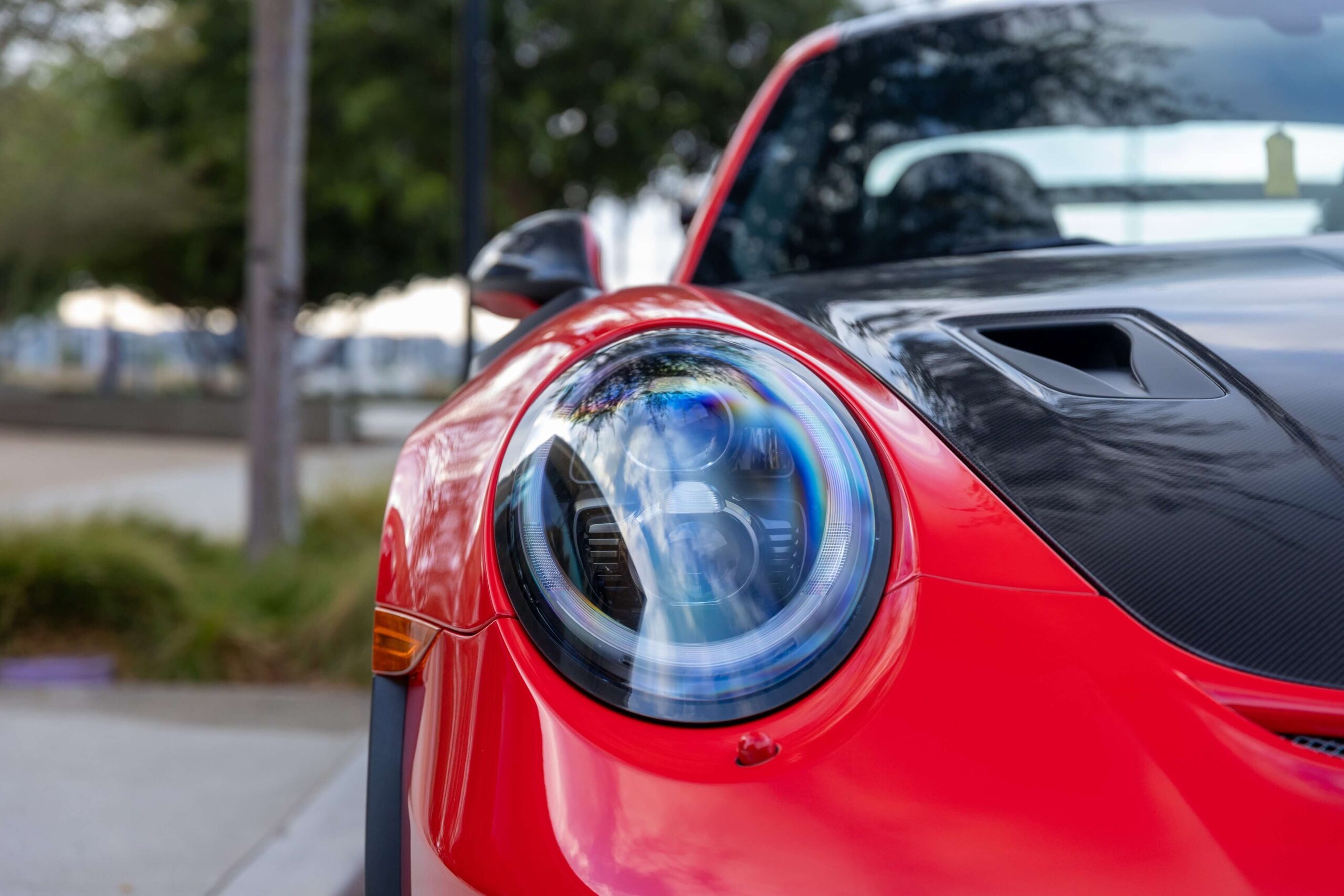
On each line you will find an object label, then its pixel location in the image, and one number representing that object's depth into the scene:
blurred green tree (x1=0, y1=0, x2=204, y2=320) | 19.55
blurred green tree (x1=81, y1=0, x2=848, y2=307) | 12.59
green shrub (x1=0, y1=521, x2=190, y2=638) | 4.56
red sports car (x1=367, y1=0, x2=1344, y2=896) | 0.91
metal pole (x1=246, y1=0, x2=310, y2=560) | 5.82
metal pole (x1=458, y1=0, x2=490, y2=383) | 6.57
